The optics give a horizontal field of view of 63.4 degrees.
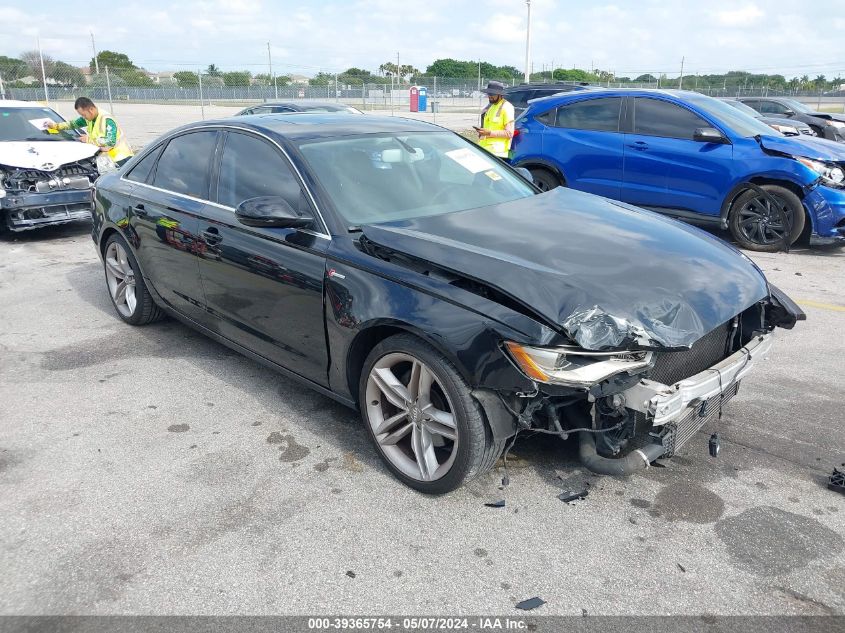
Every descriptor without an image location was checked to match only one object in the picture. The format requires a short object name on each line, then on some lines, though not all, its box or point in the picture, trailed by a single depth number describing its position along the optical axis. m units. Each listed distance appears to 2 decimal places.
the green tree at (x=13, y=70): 25.41
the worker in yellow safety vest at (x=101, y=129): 9.28
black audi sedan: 2.74
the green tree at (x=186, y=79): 34.72
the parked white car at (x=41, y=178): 8.30
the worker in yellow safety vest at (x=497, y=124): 8.85
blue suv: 7.39
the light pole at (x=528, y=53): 32.82
